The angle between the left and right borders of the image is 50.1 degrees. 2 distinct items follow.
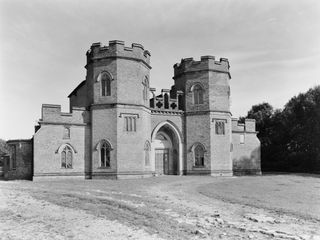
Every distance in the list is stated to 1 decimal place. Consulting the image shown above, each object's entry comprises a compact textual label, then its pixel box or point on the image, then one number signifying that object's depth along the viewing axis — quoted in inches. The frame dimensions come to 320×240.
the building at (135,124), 1099.3
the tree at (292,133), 1699.1
